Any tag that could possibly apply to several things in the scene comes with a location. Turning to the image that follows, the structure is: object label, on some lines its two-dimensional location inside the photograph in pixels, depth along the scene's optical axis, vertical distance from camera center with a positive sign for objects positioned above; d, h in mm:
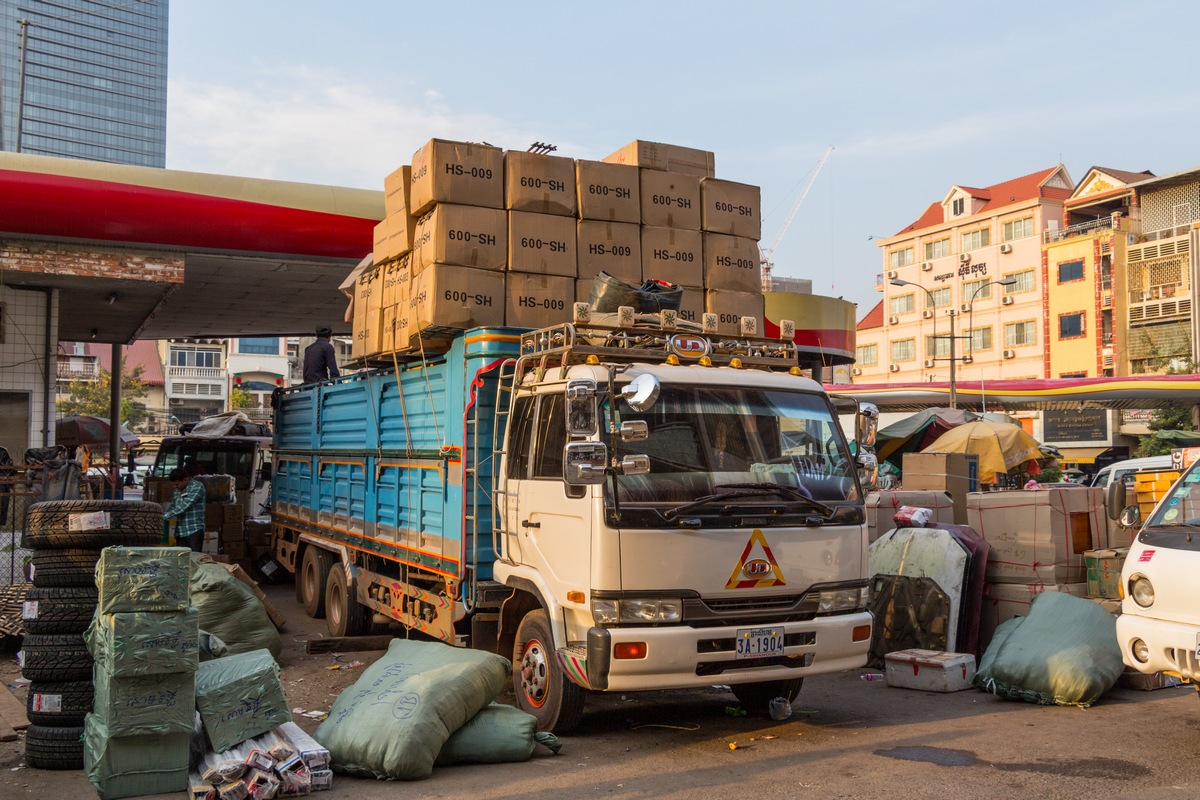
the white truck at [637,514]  5805 -347
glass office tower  157375 +61039
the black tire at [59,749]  5875 -1679
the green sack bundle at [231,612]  8867 -1375
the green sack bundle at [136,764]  5320 -1613
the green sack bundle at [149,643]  5332 -987
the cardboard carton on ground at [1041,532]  8688 -632
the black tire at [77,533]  6098 -440
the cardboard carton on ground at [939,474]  10844 -165
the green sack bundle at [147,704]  5328 -1302
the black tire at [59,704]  5902 -1432
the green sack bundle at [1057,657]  7285 -1433
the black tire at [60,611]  6027 -918
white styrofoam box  7855 -1634
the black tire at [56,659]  5922 -1177
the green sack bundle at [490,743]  5973 -1657
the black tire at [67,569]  6113 -682
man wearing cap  12586 +1131
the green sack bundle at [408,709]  5676 -1455
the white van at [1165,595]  5859 -793
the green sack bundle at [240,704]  5570 -1357
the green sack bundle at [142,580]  5441 -668
